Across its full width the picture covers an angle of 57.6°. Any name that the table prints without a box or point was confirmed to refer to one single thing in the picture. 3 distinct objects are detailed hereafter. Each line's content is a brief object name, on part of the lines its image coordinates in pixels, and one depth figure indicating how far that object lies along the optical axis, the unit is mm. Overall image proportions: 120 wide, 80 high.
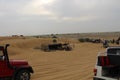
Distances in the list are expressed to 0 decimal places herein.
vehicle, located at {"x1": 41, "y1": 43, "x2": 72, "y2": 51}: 14080
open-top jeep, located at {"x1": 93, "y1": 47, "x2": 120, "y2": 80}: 3690
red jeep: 4754
